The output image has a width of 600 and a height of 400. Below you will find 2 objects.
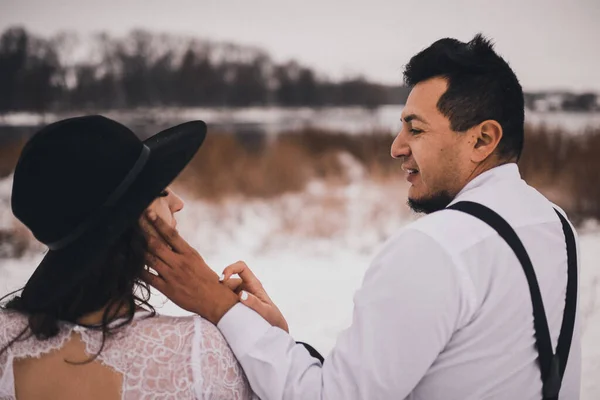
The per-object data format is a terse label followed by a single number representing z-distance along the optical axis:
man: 0.69
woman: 0.73
